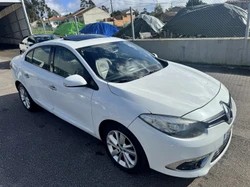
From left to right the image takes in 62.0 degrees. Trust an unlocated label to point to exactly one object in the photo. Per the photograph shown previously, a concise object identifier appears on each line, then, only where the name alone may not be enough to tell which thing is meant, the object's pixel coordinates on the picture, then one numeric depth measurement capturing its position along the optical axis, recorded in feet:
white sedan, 6.57
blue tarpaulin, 57.62
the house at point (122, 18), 121.39
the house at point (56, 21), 189.67
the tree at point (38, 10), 197.88
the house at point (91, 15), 169.43
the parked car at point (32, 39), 35.03
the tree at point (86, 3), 247.15
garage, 53.65
